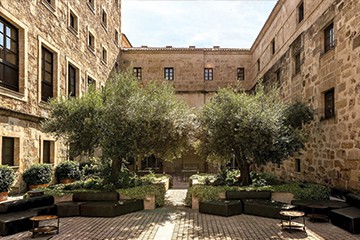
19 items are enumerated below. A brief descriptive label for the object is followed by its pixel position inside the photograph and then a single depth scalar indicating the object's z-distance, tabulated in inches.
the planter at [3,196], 424.8
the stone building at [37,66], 478.3
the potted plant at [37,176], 505.7
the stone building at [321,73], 412.5
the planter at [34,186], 511.4
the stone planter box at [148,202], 387.2
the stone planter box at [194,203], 391.5
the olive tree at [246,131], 407.2
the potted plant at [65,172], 605.0
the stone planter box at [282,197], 390.0
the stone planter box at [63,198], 377.0
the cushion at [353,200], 316.5
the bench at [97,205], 343.3
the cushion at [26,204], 302.4
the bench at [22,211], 278.2
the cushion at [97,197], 373.1
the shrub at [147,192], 388.2
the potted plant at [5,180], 421.1
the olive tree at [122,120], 381.4
